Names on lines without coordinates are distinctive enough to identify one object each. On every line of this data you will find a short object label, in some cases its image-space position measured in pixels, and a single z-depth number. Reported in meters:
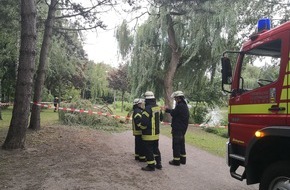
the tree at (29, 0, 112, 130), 11.40
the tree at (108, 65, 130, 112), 34.53
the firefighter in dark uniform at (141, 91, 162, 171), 6.72
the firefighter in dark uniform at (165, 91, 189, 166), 7.46
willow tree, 16.81
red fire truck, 3.97
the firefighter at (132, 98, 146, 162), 7.19
